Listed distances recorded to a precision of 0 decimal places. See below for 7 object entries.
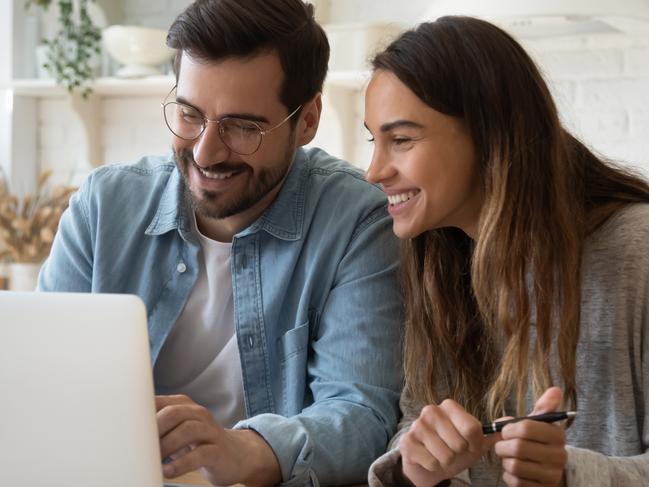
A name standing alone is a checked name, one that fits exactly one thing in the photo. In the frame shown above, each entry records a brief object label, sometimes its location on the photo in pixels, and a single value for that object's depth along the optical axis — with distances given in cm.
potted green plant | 274
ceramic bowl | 263
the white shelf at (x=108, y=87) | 265
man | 137
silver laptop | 75
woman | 117
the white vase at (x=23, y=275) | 258
